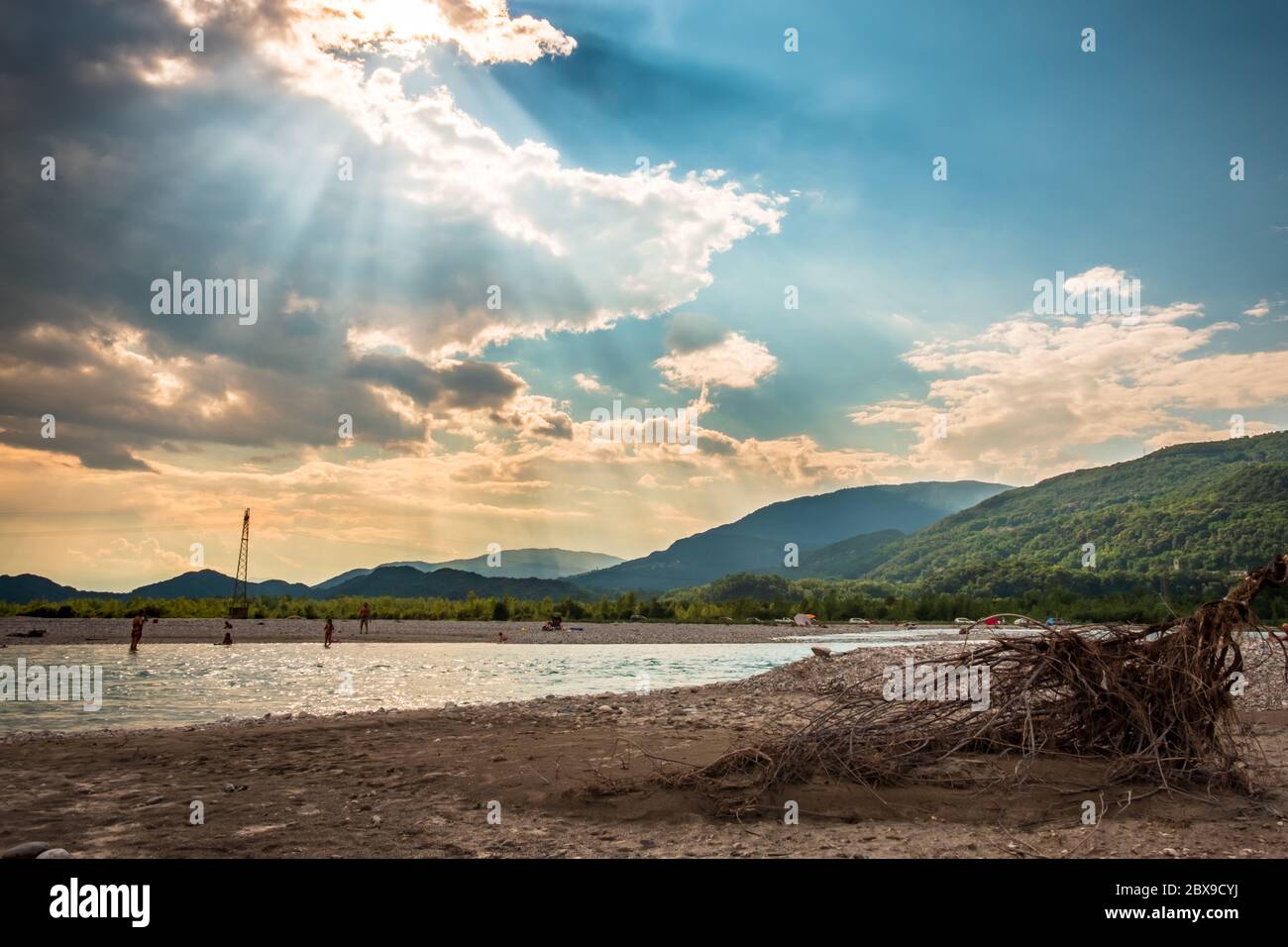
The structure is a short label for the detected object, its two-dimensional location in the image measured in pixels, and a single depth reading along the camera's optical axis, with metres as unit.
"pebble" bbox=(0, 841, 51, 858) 7.59
